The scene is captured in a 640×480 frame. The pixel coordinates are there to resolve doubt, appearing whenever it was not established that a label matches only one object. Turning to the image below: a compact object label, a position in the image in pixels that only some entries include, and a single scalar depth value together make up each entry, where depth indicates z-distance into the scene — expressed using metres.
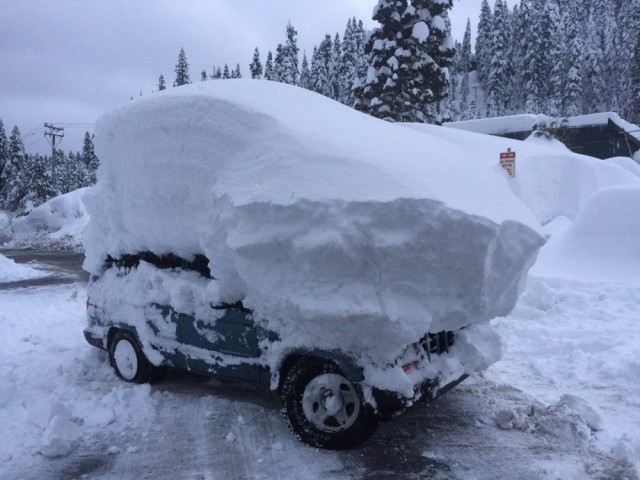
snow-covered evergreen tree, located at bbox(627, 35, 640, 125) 47.28
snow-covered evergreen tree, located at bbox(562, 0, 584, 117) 56.06
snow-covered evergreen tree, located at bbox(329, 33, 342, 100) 68.56
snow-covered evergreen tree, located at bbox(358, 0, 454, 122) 19.58
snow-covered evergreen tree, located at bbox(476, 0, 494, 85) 73.69
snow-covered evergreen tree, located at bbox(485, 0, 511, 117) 65.44
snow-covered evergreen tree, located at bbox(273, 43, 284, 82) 55.71
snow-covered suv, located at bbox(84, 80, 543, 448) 3.34
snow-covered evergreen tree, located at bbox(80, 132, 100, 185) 73.12
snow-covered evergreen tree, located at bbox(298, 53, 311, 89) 78.44
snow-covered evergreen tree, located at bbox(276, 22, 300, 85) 55.09
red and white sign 12.64
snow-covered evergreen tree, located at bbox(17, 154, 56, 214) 51.34
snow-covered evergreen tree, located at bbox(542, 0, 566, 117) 55.97
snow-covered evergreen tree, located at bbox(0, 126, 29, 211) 59.12
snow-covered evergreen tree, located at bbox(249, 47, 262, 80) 68.06
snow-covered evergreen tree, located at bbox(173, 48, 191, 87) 63.53
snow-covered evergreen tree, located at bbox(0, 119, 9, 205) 62.44
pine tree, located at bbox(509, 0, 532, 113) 61.94
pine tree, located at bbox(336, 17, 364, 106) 61.78
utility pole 46.31
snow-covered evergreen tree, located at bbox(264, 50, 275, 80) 78.18
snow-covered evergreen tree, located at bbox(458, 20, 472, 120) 86.74
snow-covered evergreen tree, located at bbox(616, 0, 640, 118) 54.92
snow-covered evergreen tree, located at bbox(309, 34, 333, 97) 67.38
